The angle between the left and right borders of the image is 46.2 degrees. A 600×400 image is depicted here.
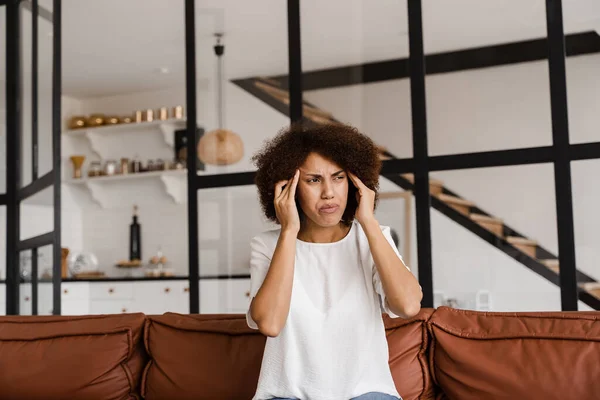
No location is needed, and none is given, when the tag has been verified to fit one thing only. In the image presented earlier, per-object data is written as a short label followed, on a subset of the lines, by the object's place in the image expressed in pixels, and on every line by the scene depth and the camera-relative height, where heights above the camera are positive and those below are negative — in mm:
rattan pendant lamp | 3395 +492
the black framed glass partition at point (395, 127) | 2695 +503
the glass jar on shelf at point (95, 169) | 6671 +746
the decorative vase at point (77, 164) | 6680 +791
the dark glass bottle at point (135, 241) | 6570 +46
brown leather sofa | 1927 -350
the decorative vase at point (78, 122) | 6754 +1202
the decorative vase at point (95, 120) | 6668 +1208
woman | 1737 -93
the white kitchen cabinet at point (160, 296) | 5668 -420
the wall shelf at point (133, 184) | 6414 +582
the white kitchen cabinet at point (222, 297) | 3381 -257
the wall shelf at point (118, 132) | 6422 +1089
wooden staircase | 2627 +23
